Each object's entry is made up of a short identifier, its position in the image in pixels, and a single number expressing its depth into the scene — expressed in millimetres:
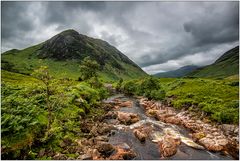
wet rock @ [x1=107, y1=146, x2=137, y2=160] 11481
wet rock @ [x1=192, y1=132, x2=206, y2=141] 15591
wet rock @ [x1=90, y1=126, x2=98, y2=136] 14302
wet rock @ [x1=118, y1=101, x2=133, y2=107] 30716
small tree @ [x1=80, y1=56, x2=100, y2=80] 34512
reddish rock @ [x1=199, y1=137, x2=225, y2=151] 13738
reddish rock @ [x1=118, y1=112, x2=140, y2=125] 19450
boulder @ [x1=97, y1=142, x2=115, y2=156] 11787
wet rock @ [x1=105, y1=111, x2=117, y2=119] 20903
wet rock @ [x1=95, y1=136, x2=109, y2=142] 13443
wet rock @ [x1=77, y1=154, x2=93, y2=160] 10119
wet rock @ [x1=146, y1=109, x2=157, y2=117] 23547
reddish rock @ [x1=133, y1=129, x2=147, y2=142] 14777
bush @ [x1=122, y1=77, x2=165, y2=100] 34374
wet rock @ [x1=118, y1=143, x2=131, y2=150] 12882
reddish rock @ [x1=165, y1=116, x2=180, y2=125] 19934
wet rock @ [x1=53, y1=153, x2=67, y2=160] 9505
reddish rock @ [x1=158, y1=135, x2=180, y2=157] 12612
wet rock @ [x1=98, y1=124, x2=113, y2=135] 15261
